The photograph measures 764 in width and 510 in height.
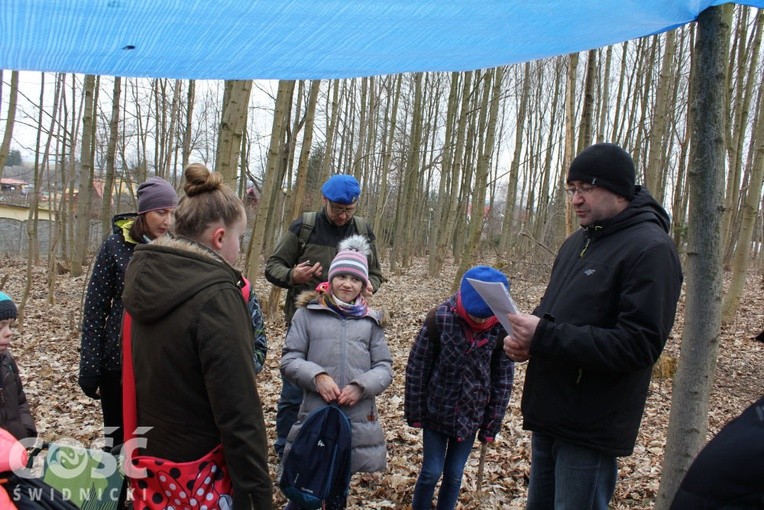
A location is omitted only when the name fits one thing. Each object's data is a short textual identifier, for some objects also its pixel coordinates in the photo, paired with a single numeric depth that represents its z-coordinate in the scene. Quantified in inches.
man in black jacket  81.8
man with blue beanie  153.6
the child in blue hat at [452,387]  126.4
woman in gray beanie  121.6
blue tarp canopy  84.6
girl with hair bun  71.5
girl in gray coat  122.0
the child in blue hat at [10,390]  110.2
